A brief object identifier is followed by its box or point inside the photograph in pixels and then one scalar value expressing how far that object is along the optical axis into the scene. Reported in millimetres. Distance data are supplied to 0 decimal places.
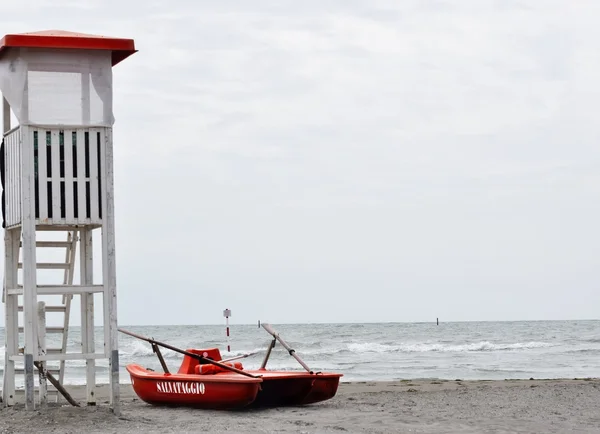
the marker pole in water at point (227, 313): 22589
